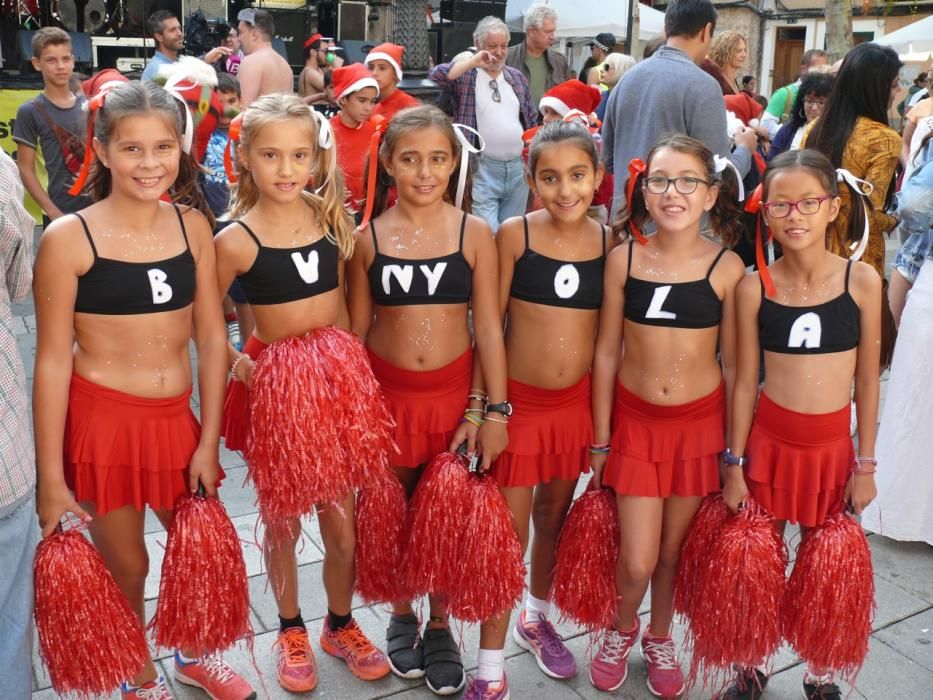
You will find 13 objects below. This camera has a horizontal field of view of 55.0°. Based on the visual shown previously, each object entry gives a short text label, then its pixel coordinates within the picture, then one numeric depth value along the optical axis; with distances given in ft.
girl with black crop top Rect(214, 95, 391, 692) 7.34
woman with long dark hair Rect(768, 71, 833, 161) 16.05
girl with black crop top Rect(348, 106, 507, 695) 7.86
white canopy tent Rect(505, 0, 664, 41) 43.01
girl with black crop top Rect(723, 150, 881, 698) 7.47
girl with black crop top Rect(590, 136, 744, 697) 7.67
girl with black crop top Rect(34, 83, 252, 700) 6.71
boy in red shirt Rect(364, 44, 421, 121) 17.07
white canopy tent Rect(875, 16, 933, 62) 40.37
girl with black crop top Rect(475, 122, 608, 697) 7.90
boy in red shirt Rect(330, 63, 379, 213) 15.08
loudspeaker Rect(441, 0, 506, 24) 35.42
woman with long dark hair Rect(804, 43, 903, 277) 11.03
